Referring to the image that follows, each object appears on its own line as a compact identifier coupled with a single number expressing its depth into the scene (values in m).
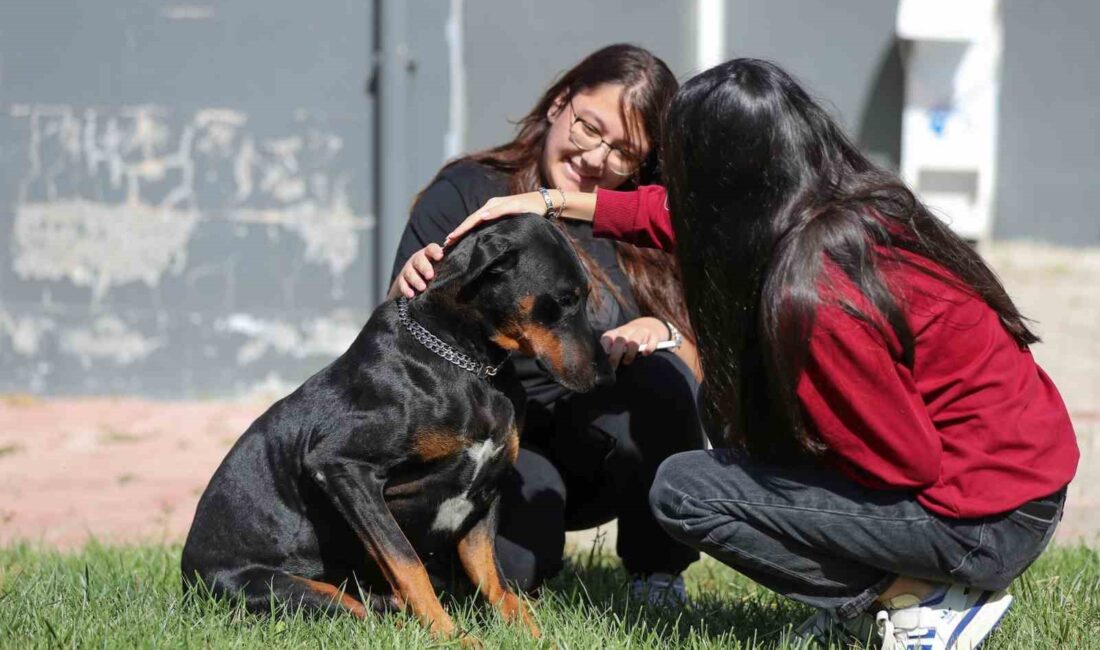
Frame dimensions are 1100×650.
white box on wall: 13.45
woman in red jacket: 5.11
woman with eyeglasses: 7.27
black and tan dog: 6.15
